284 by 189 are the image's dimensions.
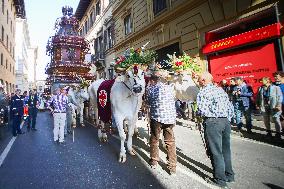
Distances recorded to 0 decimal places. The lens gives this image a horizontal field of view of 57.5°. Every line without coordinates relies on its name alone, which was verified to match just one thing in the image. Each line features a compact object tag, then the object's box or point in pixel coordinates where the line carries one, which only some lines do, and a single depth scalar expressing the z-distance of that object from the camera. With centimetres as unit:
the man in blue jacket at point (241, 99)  931
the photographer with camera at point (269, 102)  762
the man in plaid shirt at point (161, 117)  519
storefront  1049
